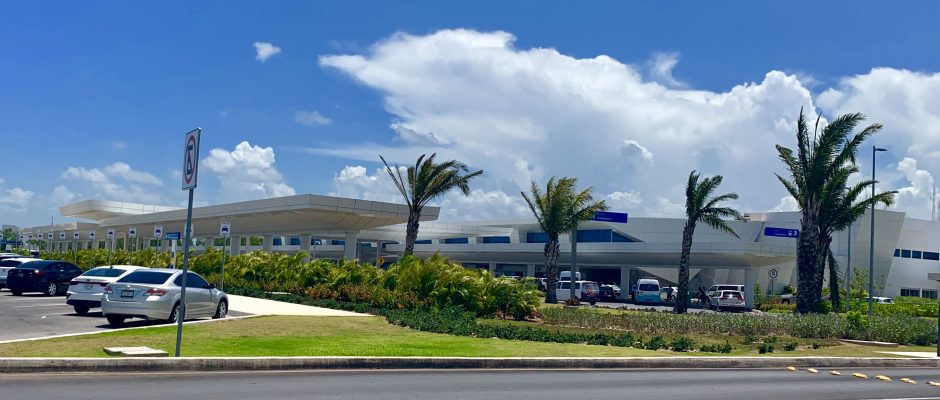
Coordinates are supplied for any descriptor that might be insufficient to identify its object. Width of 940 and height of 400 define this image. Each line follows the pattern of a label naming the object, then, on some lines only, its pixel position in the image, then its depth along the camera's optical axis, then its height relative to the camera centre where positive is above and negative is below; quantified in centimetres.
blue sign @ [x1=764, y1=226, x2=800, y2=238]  4950 +274
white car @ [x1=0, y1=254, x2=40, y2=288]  3403 -86
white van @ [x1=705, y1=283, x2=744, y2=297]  5631 -85
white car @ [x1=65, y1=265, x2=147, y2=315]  2216 -112
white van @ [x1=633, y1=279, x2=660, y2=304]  5509 -125
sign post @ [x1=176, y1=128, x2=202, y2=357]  1228 +126
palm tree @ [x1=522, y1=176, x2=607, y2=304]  4797 +332
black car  3044 -115
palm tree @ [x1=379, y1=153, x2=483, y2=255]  4512 +431
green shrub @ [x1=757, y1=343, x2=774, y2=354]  1906 -159
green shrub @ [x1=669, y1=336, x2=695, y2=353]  1855 -155
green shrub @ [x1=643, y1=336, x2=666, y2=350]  1861 -156
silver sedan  1917 -105
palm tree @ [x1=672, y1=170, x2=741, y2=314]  4181 +323
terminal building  5109 +219
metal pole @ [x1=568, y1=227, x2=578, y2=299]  4759 +66
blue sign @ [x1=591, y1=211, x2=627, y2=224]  4825 +313
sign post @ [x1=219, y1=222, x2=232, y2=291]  2950 +87
